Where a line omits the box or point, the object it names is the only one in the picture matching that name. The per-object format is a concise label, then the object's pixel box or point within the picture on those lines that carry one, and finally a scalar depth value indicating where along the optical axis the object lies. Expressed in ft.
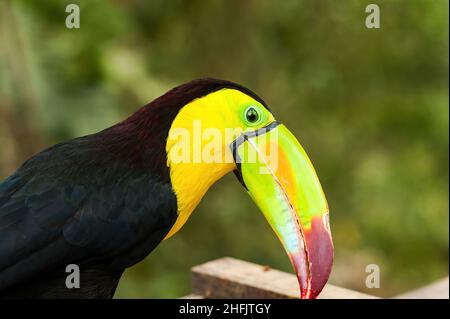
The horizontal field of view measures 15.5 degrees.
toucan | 4.30
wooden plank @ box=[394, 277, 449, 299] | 5.19
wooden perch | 4.93
